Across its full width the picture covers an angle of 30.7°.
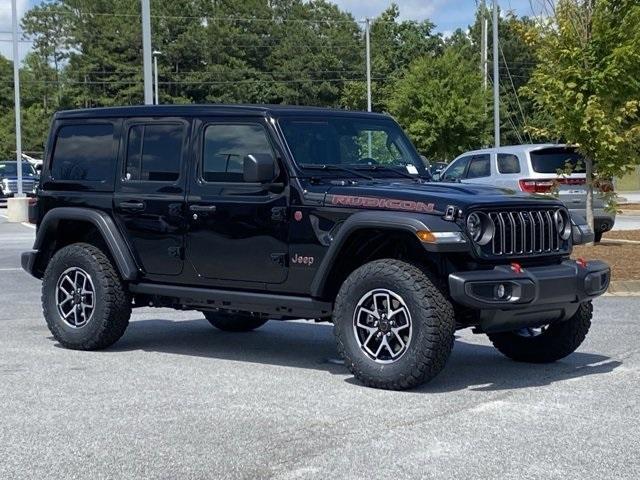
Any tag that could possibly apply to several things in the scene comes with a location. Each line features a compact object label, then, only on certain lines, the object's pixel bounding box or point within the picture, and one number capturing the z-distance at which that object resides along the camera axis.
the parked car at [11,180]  45.03
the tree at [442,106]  49.44
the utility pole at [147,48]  19.02
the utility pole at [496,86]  36.26
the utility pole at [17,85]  39.03
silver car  19.02
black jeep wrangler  7.66
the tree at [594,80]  18.08
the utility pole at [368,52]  53.95
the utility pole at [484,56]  53.72
